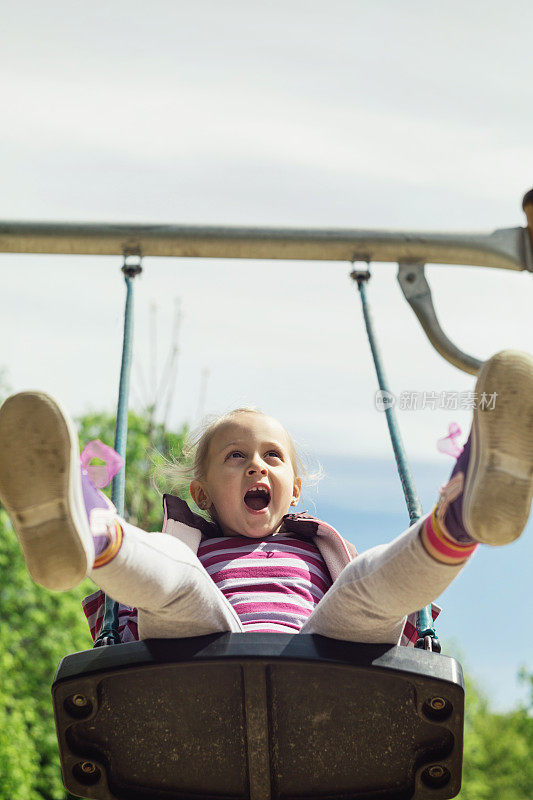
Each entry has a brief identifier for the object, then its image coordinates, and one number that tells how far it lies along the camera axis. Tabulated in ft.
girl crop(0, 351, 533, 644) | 6.40
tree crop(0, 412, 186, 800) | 33.40
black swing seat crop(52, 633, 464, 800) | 6.90
